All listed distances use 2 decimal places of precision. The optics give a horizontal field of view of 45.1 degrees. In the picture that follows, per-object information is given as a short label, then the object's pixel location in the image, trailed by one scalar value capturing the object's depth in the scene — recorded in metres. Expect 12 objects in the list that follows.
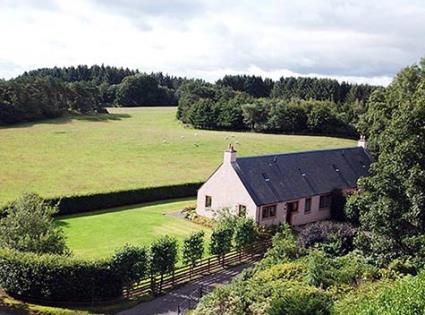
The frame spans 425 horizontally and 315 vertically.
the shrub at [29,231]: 26.28
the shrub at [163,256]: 25.95
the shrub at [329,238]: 28.20
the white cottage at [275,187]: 38.00
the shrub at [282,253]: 25.72
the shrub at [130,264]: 24.61
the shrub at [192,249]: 28.28
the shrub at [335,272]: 20.91
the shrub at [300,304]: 16.11
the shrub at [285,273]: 21.78
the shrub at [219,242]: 30.55
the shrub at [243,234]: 32.25
